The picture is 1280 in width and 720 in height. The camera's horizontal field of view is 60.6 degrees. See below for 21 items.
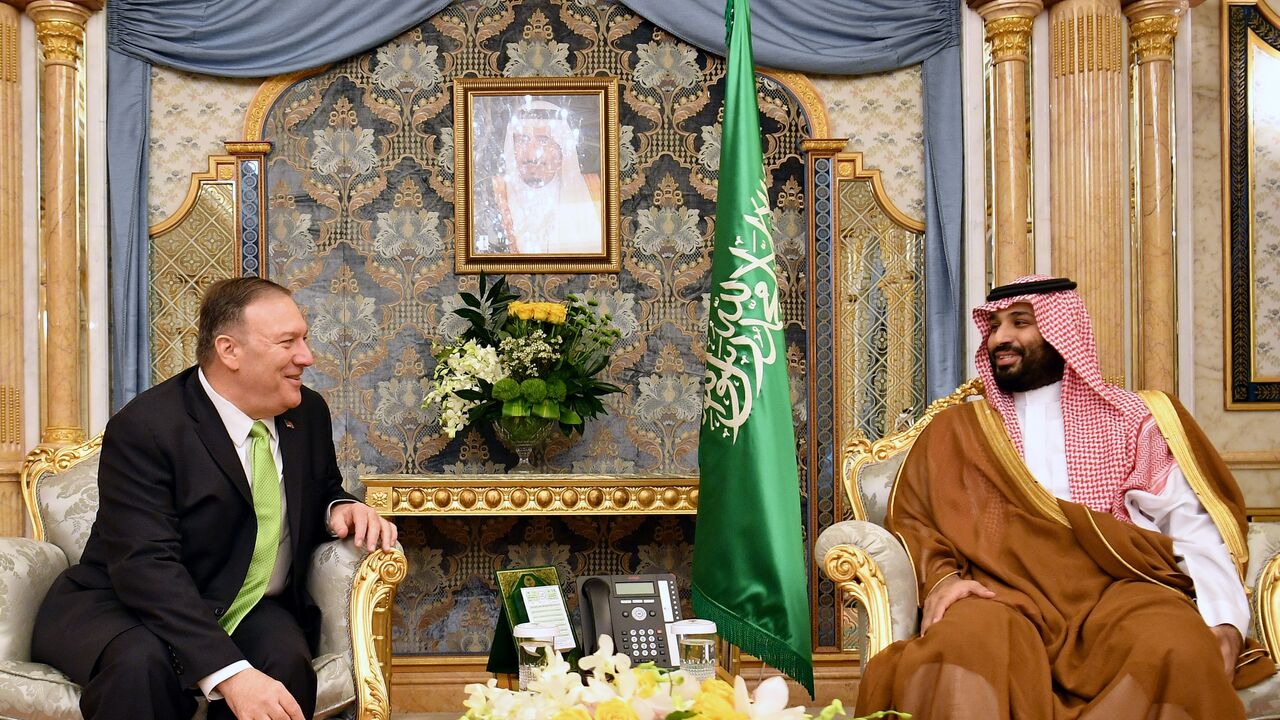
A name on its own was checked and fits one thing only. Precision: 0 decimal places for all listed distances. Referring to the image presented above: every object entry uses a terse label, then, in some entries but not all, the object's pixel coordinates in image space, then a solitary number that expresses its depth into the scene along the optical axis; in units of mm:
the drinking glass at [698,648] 2740
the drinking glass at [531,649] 2596
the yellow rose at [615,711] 1299
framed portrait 4277
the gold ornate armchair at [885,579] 2777
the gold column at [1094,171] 3924
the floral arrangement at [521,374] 3863
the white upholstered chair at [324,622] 2424
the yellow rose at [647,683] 1356
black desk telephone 2912
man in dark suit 2338
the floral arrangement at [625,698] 1312
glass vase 3900
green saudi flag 3137
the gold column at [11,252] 3951
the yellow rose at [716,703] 1316
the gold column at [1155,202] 3977
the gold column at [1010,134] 4016
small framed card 3023
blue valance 4125
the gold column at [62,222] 3990
